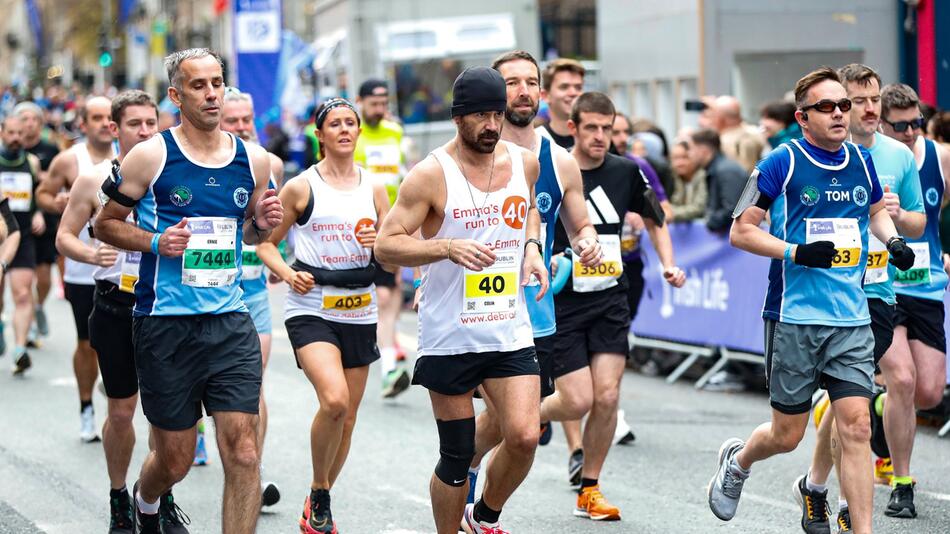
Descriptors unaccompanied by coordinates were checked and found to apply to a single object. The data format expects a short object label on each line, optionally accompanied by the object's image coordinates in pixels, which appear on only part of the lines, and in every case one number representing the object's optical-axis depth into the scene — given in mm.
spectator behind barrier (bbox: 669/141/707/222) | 12219
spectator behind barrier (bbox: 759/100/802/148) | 12543
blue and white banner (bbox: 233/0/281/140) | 21234
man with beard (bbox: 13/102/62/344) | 14492
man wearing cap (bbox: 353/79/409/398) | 11234
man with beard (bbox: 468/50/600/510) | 6590
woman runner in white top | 7129
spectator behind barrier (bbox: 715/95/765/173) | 12938
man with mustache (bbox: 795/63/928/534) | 6691
